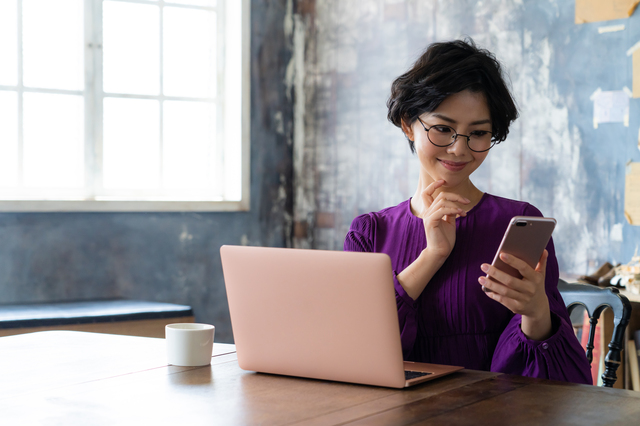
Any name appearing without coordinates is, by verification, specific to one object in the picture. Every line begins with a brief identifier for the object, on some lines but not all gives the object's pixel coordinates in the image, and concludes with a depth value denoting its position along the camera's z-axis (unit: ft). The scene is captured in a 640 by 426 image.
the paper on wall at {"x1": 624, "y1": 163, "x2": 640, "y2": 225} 9.38
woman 5.17
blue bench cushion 9.45
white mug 4.62
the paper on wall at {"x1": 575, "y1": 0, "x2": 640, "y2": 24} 9.48
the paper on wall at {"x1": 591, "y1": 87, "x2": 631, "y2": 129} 9.50
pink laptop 3.84
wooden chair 5.60
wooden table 3.38
